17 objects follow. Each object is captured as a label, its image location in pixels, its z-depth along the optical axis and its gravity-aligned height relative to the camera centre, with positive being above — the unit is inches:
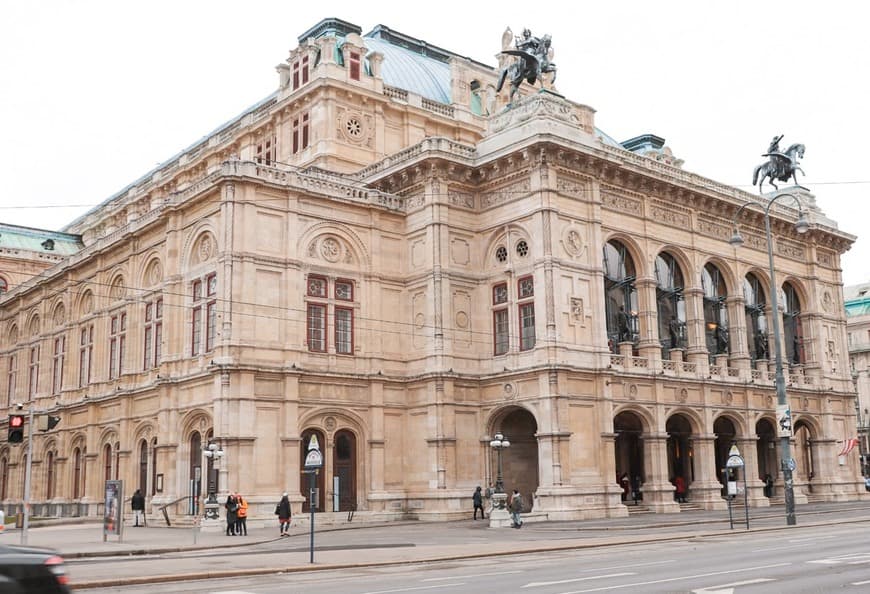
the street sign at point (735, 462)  1239.7 +6.5
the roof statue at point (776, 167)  2089.1 +646.5
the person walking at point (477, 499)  1585.9 -42.8
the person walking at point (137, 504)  1608.0 -39.1
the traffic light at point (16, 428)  999.6 +57.8
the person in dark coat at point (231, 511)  1346.0 -45.3
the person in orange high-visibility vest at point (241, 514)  1347.2 -50.1
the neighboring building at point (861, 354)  3486.7 +399.8
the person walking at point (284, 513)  1307.8 -48.3
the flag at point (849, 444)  2164.1 +44.8
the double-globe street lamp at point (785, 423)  1330.0 +61.2
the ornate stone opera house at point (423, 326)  1593.3 +267.2
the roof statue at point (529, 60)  1809.8 +772.3
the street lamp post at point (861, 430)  3484.0 +124.0
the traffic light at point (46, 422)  1092.6 +68.7
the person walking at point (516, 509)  1395.2 -53.4
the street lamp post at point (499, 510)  1419.8 -55.3
